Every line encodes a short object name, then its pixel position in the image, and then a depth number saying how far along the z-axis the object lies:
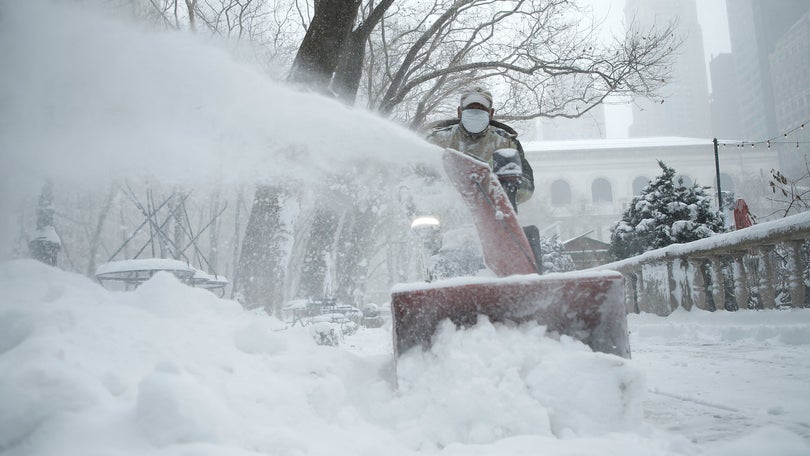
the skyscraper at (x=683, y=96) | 114.50
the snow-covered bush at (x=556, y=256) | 20.65
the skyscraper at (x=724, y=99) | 98.56
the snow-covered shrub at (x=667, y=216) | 10.60
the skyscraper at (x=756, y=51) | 66.88
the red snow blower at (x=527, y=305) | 2.45
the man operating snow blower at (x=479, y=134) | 4.14
